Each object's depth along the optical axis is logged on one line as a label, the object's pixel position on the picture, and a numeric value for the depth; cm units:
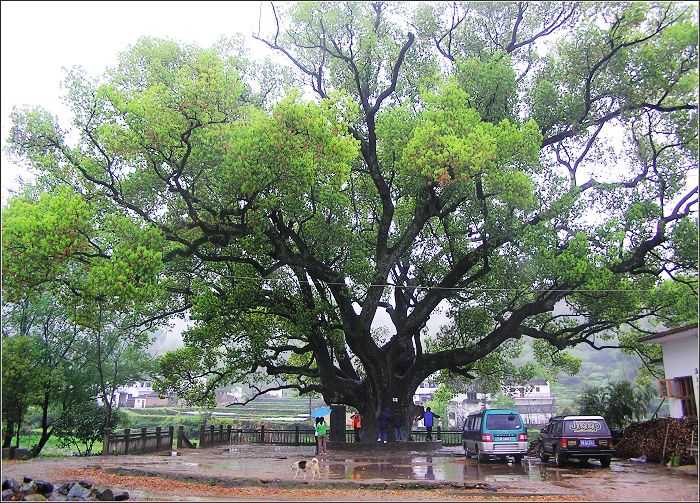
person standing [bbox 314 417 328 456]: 1869
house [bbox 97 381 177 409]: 5982
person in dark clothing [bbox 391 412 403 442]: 2125
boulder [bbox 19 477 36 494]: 927
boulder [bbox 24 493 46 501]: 901
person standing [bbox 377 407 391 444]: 2094
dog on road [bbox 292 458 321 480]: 1260
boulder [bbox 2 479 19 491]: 938
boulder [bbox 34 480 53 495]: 942
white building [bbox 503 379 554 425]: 5907
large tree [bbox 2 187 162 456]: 1279
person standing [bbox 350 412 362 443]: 2362
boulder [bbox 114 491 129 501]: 921
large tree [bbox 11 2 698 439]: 1502
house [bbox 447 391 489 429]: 5950
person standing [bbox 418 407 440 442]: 2408
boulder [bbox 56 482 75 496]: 957
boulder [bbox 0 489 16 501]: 896
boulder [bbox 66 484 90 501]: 914
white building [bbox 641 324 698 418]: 1505
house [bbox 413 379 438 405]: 7356
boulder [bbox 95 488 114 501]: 914
